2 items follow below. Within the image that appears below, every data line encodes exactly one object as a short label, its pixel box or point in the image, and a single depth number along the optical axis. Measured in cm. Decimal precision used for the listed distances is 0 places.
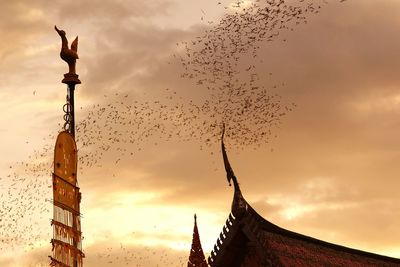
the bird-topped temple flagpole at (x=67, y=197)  3659
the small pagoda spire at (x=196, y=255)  4075
